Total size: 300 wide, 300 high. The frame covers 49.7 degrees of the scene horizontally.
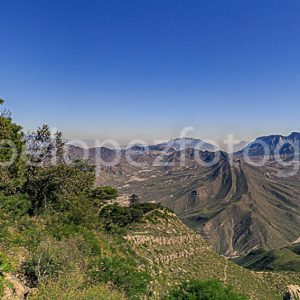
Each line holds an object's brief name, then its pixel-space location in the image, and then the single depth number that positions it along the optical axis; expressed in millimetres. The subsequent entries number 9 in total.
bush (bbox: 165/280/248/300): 16172
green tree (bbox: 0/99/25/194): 30531
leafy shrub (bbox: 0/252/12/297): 7647
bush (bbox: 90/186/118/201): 51344
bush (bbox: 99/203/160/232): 46094
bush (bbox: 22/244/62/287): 14420
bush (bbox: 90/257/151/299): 15102
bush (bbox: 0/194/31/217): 25342
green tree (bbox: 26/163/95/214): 35094
